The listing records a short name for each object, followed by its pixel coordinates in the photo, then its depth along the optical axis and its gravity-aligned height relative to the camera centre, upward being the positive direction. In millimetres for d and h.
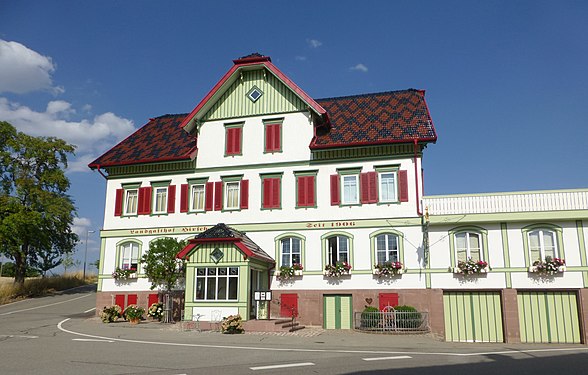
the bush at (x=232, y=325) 21328 -1767
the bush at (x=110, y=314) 26578 -1606
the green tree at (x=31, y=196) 38875 +6810
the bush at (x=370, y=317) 22953 -1554
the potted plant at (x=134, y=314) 25906 -1571
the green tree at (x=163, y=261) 26344 +1104
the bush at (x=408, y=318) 22625 -1572
